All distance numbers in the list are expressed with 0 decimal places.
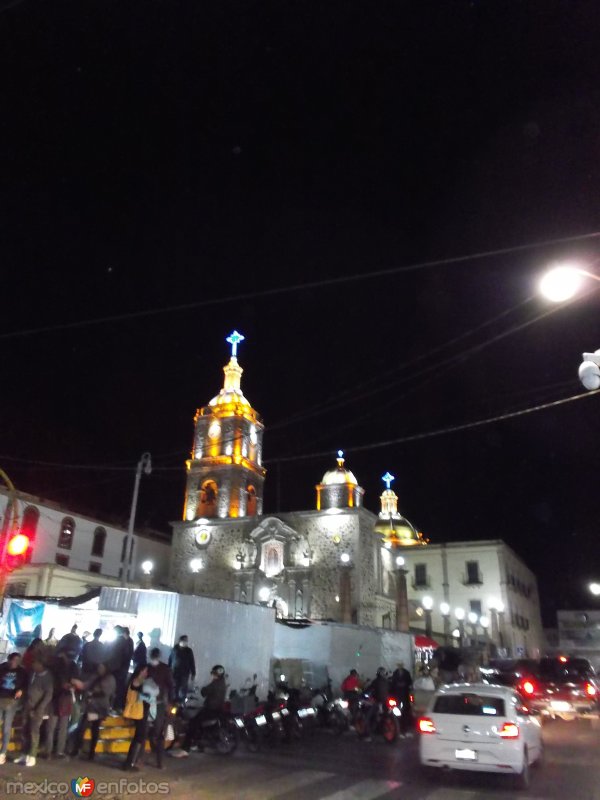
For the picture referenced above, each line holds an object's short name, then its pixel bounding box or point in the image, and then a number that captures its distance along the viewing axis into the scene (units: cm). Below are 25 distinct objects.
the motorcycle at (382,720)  1370
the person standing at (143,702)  920
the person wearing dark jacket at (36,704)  903
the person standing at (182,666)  1207
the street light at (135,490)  2119
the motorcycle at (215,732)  1102
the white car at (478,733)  888
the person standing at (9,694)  903
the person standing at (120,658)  1217
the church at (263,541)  4188
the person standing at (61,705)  953
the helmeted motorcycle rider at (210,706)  1099
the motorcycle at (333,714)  1503
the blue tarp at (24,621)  1705
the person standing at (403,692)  1530
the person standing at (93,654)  1170
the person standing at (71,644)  1230
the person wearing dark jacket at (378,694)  1403
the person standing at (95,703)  969
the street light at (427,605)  4166
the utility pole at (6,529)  1215
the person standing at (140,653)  1254
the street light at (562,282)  877
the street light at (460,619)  4159
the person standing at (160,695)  950
